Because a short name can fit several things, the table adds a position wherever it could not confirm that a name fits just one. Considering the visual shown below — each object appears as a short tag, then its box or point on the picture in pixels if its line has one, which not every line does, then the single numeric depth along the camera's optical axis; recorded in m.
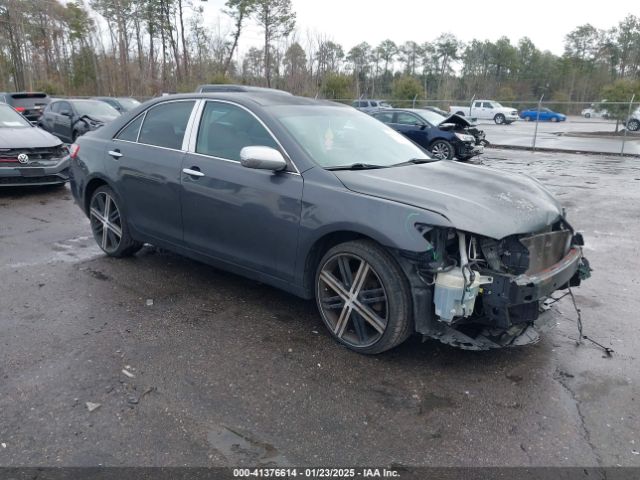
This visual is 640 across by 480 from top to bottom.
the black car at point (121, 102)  19.00
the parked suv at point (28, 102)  18.16
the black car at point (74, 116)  14.17
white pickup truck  41.09
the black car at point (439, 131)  15.28
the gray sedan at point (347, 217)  3.18
